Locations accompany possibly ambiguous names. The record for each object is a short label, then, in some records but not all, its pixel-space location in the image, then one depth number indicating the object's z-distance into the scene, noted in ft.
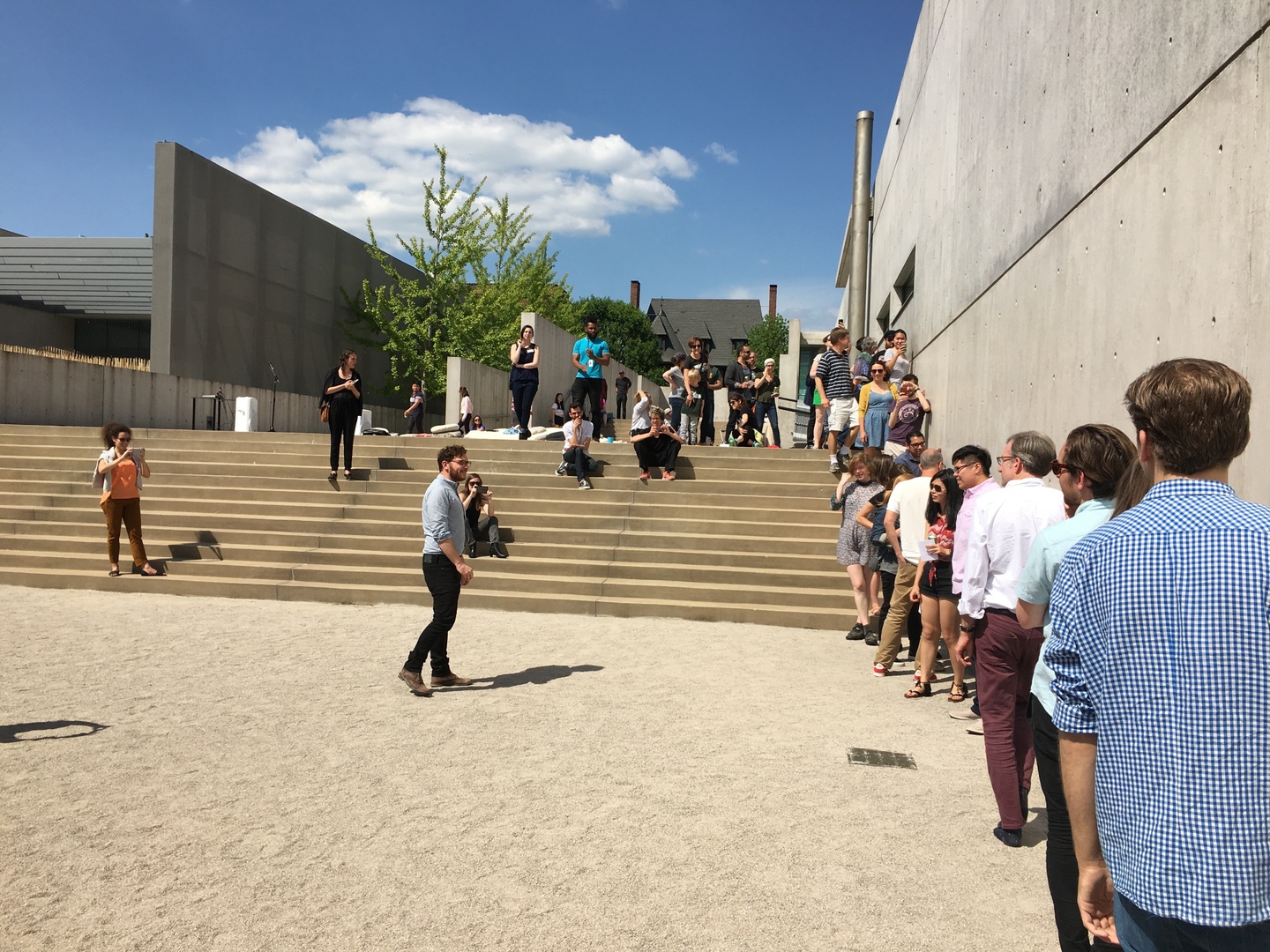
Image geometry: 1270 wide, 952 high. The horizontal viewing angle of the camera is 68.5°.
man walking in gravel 21.57
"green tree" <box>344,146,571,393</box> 108.78
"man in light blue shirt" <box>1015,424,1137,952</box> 9.89
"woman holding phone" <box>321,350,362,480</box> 40.11
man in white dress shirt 14.26
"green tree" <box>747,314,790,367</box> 219.00
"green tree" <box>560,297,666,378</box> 212.64
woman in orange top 35.45
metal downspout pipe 73.41
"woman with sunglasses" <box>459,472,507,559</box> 37.96
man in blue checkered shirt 5.27
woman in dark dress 51.96
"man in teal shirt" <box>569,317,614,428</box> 52.06
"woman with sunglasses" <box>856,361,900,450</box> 42.09
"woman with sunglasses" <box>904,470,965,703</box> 21.26
